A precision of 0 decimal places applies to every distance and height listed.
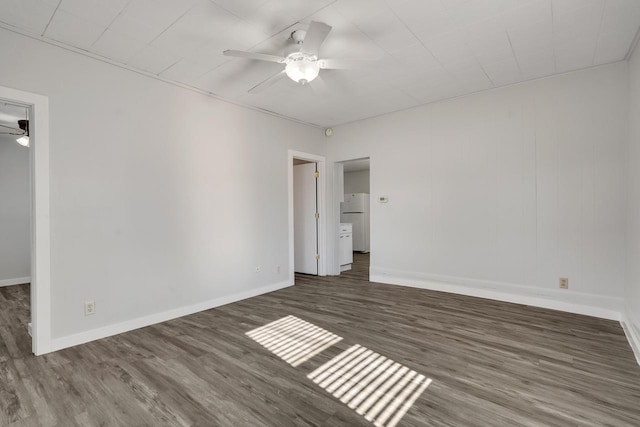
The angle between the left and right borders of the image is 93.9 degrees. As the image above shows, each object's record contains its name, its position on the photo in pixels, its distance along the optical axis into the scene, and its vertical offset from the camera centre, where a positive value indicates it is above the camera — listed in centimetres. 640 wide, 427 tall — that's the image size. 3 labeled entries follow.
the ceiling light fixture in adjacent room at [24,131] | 402 +125
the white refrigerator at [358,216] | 870 -12
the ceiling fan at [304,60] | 223 +122
